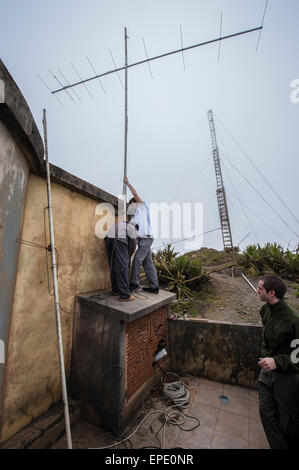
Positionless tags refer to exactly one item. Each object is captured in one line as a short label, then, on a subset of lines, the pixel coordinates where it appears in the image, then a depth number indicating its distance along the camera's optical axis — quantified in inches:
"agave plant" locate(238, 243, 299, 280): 272.4
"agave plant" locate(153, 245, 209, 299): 254.8
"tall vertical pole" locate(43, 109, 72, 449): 79.1
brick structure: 111.9
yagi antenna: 130.3
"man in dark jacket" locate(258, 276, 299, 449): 86.7
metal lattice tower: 575.8
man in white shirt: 166.1
